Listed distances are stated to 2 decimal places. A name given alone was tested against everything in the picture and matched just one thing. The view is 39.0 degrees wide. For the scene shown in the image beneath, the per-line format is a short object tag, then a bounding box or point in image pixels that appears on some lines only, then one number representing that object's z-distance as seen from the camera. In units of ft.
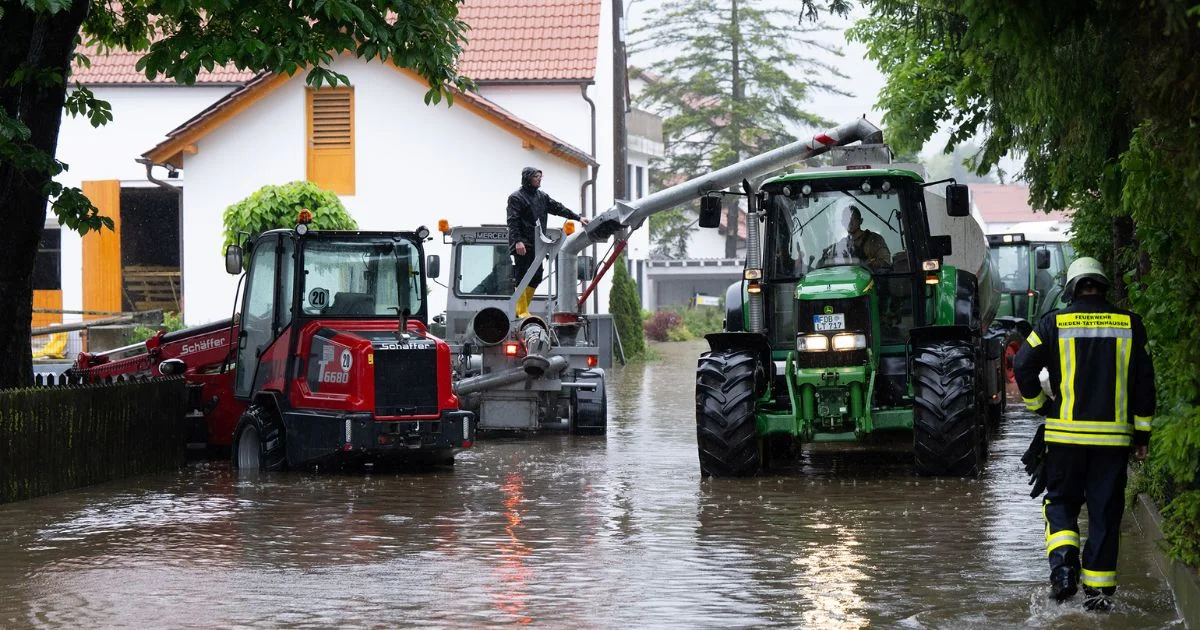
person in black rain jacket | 65.36
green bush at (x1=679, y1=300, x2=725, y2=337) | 187.83
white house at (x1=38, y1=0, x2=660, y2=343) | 120.16
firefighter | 28.53
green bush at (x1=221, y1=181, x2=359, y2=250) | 102.12
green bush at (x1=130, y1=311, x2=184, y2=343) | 117.29
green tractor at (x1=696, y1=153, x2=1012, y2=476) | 47.39
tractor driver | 51.39
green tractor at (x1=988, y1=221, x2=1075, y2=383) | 92.27
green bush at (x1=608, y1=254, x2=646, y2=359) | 134.21
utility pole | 125.39
